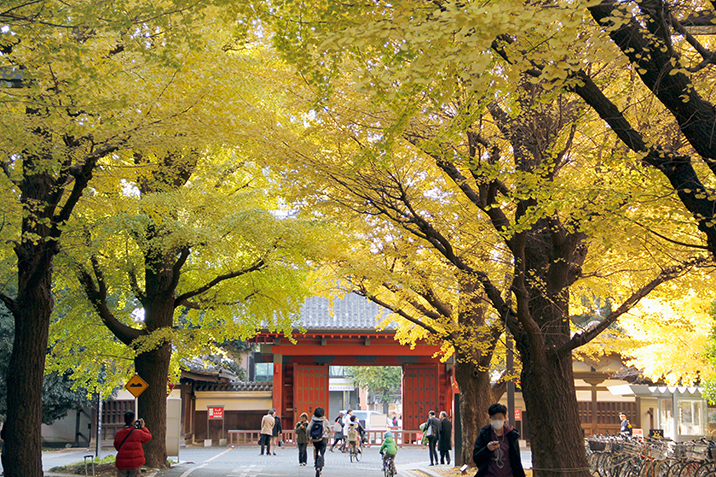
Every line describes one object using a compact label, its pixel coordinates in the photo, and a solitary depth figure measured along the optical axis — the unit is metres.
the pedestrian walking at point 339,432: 25.93
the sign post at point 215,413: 28.56
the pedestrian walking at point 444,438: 19.83
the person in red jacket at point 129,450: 9.79
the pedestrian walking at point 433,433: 19.77
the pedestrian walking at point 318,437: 15.80
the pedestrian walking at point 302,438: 18.81
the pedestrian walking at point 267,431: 23.14
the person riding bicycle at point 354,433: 21.73
